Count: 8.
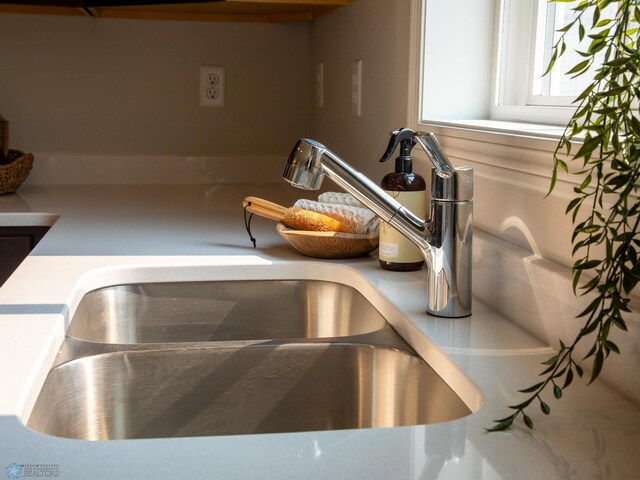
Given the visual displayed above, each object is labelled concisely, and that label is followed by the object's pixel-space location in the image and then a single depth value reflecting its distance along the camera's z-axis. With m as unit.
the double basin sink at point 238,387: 1.01
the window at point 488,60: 1.40
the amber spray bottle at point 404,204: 1.33
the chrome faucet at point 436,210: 1.06
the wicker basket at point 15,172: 2.19
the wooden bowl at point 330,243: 1.43
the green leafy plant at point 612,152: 0.61
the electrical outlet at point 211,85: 2.64
